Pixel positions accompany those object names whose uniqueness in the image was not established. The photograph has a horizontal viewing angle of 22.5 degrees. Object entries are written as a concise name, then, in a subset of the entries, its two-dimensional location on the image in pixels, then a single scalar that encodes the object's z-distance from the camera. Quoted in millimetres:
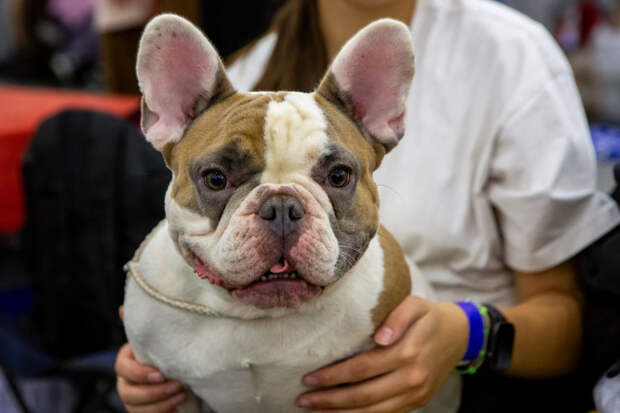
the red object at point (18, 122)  2262
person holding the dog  1289
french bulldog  1047
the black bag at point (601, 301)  1256
